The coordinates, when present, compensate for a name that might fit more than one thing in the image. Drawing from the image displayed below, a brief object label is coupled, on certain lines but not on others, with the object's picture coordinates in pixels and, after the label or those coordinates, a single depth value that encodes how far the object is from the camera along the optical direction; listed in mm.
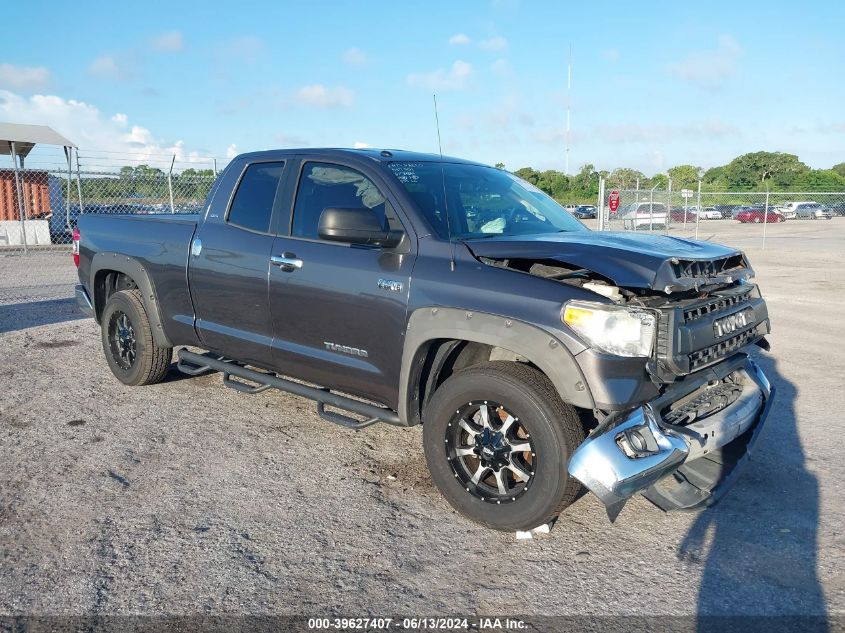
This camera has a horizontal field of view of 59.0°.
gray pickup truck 3355
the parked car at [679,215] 40559
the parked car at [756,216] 43594
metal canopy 20844
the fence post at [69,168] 17834
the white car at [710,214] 46062
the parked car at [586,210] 41941
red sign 24453
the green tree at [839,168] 87569
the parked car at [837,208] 46625
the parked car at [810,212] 46875
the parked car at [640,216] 24348
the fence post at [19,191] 16766
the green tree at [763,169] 74938
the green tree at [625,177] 80419
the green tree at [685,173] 86244
